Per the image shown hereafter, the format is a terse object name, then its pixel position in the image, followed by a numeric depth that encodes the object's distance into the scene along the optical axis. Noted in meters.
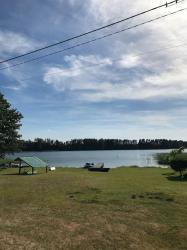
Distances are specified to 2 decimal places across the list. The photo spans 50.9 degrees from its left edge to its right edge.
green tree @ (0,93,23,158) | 33.84
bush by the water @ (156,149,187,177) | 21.59
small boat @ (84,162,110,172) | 29.05
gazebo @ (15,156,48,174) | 26.11
